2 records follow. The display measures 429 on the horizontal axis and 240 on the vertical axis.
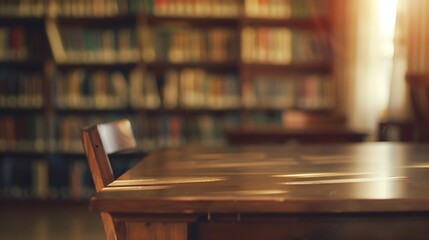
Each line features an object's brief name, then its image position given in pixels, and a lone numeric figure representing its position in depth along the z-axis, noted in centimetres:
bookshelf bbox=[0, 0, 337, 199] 412
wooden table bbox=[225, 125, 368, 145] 296
